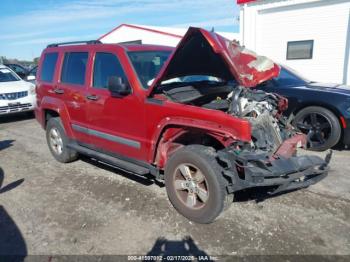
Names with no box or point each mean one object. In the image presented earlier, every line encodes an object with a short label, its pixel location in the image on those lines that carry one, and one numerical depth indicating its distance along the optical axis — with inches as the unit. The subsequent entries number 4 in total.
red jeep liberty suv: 126.6
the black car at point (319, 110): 212.8
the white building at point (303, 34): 427.5
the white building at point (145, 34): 854.5
